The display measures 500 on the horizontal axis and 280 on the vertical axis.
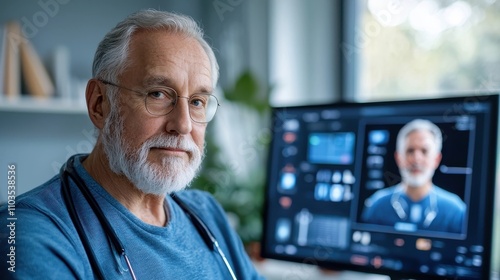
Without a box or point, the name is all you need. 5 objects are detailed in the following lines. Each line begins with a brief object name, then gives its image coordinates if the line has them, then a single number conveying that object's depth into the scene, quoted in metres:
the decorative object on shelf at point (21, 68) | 1.97
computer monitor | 1.35
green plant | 2.35
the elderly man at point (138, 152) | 1.04
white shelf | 1.97
